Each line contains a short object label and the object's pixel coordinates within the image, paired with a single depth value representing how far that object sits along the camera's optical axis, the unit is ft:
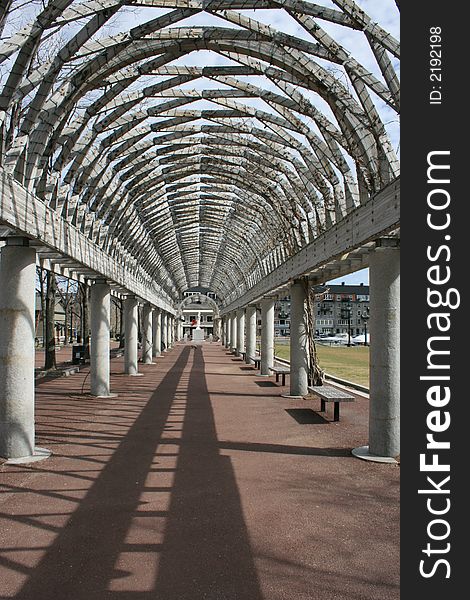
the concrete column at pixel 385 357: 32.89
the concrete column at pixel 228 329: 191.11
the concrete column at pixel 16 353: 32.01
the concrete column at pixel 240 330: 143.90
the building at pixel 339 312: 401.08
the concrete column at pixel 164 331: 173.07
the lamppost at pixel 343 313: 376.17
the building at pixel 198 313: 337.31
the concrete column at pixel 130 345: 87.71
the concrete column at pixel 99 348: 60.49
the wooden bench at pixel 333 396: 43.24
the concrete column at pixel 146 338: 115.96
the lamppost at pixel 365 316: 386.40
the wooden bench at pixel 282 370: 70.61
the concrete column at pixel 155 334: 136.15
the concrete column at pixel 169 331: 196.40
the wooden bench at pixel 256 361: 98.03
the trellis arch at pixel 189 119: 30.76
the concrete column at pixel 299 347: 60.54
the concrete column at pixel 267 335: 87.40
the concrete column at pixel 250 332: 115.75
